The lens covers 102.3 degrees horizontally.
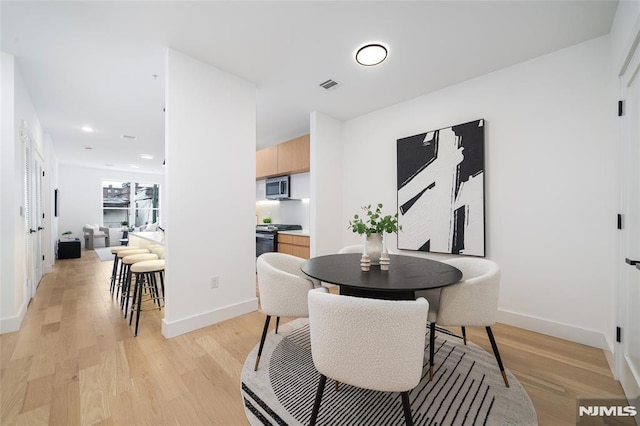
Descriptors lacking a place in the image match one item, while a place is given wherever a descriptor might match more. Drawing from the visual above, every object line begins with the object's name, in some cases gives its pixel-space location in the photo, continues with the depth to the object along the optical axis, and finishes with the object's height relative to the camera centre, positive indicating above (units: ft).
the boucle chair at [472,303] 5.45 -1.95
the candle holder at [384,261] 6.22 -1.18
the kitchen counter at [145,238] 11.99 -1.22
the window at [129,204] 30.63 +1.25
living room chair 26.48 -2.20
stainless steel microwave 17.54 +1.77
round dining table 4.75 -1.33
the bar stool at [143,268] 8.54 -1.87
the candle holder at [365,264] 5.95 -1.18
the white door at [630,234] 5.17 -0.48
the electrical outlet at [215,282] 8.82 -2.37
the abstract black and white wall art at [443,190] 9.34 +0.89
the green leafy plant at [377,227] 6.35 -0.35
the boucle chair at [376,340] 3.58 -1.82
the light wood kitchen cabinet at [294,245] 13.98 -1.82
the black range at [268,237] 16.01 -1.48
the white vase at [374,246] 6.64 -0.86
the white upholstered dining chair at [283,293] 5.84 -1.81
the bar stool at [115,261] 12.19 -2.32
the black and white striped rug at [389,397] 4.73 -3.77
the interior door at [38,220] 12.51 -0.34
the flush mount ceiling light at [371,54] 7.76 +4.97
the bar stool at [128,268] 10.04 -2.32
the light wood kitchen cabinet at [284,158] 14.96 +3.52
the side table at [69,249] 20.70 -2.82
